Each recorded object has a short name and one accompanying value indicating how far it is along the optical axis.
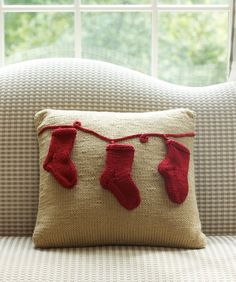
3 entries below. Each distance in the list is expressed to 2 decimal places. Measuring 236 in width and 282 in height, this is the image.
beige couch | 1.93
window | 2.37
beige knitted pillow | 1.77
